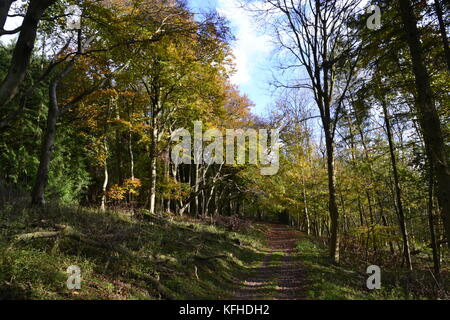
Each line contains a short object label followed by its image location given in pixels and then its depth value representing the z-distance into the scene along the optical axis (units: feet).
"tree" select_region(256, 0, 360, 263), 35.94
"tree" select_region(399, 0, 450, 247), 19.44
